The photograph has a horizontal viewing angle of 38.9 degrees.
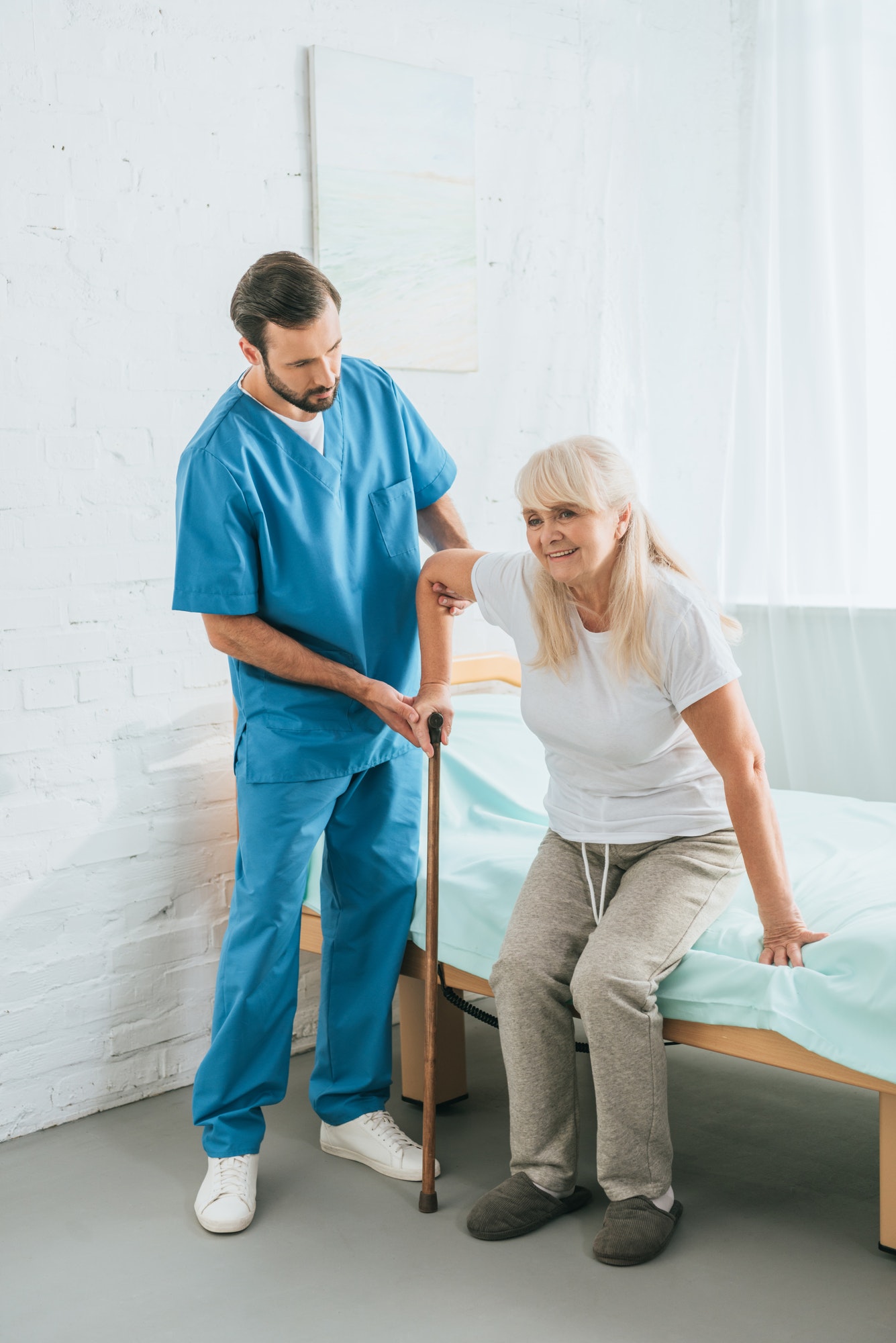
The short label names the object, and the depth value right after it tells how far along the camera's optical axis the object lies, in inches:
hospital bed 65.2
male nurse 76.5
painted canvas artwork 102.8
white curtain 120.0
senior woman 70.3
